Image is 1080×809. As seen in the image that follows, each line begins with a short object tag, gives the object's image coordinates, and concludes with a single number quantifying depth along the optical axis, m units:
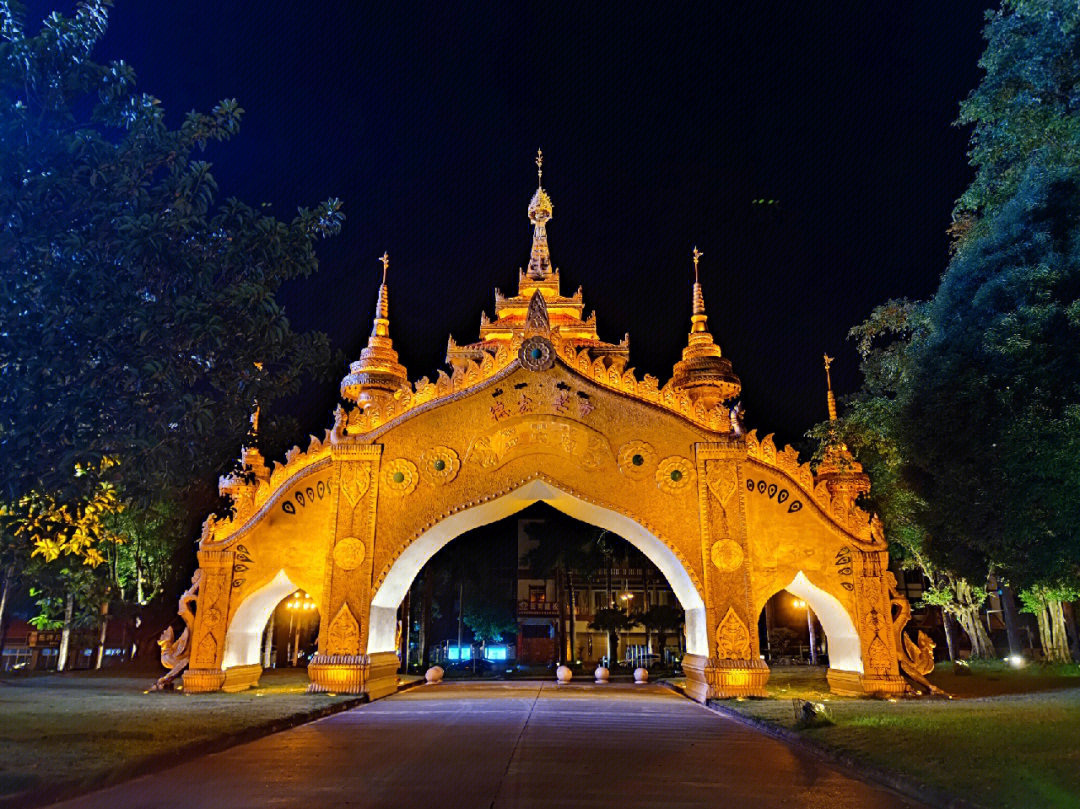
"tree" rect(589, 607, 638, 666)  35.00
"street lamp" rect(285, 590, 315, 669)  29.78
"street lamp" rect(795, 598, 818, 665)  34.74
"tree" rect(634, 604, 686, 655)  34.28
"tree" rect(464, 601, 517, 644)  49.59
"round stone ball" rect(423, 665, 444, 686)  24.08
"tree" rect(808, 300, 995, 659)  14.63
